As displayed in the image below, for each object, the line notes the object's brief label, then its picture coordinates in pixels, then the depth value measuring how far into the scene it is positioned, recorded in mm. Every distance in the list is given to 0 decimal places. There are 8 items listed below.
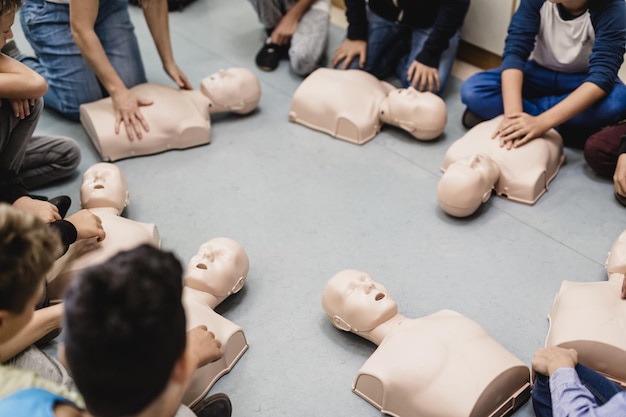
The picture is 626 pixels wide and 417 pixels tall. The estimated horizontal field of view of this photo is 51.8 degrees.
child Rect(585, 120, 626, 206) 1605
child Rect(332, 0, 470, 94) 1994
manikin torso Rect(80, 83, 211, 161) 1787
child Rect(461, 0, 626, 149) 1636
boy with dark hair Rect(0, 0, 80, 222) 1350
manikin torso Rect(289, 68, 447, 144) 1816
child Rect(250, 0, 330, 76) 2178
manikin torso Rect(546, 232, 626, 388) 1142
